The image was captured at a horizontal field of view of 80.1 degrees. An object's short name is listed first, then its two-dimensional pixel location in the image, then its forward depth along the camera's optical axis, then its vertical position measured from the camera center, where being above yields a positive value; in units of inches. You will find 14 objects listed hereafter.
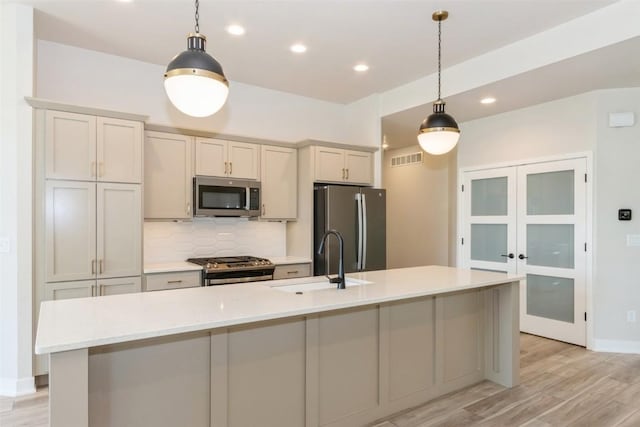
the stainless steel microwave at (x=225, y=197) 159.8 +6.7
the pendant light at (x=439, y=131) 113.8 +24.5
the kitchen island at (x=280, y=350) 66.0 -30.9
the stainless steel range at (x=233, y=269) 148.5 -23.3
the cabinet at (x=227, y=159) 162.2 +23.7
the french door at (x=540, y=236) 166.1 -11.1
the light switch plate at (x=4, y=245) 116.4 -10.4
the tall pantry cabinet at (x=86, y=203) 122.7 +2.7
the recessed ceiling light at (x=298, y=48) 142.8 +62.7
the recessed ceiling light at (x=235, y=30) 129.0 +63.0
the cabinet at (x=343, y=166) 183.3 +23.5
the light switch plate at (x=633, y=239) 153.6 -10.5
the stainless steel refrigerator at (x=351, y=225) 175.6 -6.1
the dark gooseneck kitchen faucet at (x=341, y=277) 100.3 -17.4
